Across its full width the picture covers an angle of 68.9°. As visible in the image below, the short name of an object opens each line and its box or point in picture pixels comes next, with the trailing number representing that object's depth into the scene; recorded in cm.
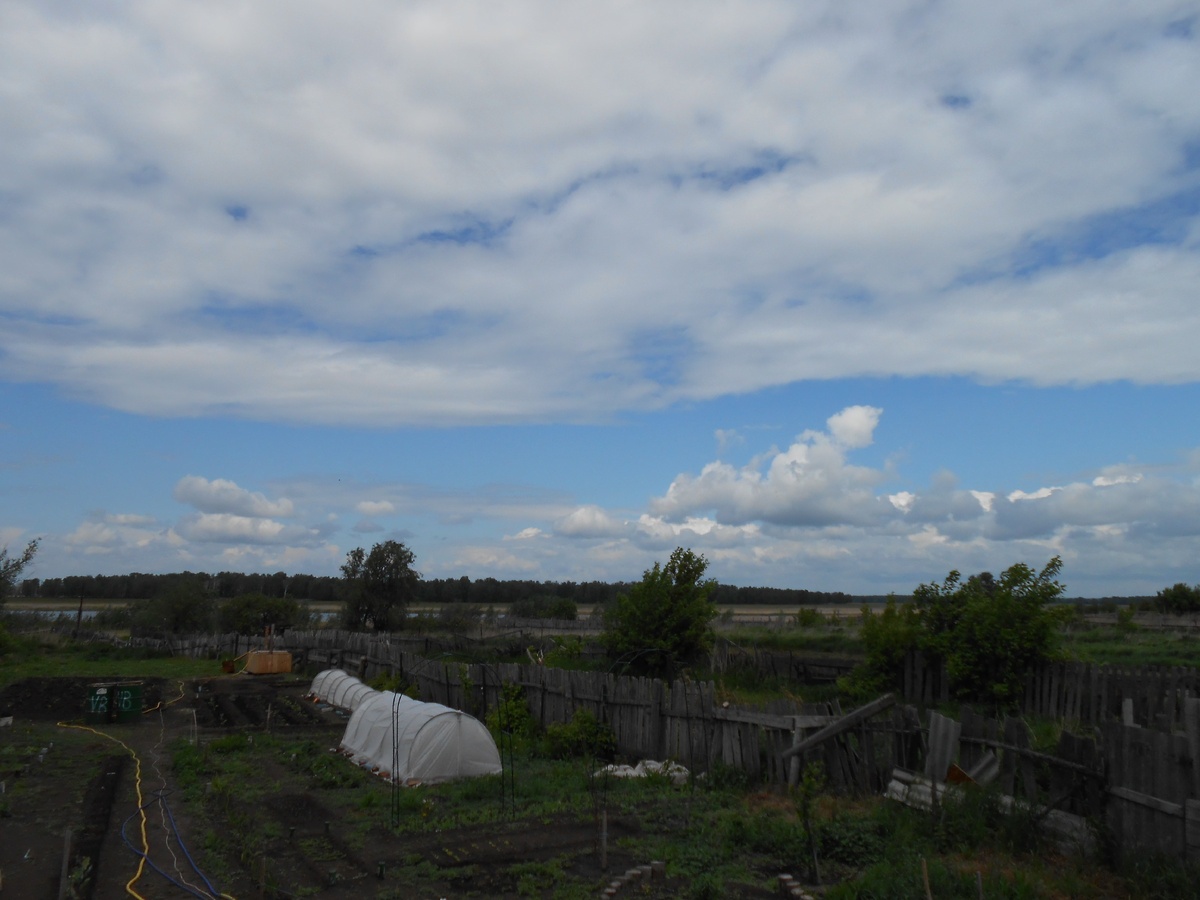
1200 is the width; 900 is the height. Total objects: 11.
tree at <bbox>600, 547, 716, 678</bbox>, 2162
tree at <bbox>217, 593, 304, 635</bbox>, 5562
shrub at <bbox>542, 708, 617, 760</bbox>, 1603
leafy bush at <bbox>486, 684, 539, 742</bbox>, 1814
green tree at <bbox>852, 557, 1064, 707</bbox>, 1564
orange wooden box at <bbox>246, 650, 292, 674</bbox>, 3553
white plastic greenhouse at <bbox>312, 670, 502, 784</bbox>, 1434
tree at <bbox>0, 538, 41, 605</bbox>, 3284
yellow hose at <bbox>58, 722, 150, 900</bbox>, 931
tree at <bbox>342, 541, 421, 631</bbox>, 5909
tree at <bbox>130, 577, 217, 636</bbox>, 5620
